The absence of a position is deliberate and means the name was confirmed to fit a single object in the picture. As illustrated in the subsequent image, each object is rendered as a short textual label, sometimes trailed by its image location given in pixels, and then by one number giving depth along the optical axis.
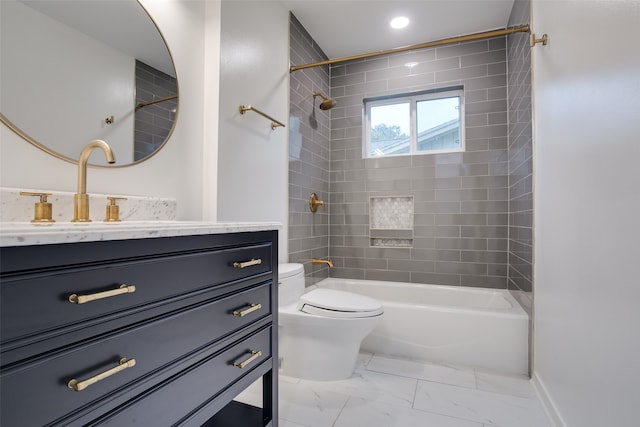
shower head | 2.84
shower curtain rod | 2.15
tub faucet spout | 2.61
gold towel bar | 2.02
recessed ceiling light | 2.75
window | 3.11
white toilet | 1.94
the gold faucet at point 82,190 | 1.08
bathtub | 2.11
